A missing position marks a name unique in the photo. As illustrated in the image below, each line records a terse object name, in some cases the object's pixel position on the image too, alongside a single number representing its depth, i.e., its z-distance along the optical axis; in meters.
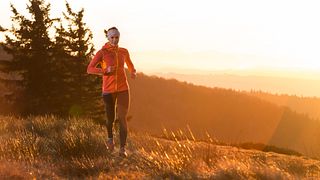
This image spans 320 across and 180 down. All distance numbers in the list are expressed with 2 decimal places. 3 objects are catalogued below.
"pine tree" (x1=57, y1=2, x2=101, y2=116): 32.06
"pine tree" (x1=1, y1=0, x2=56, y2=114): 30.73
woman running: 9.40
